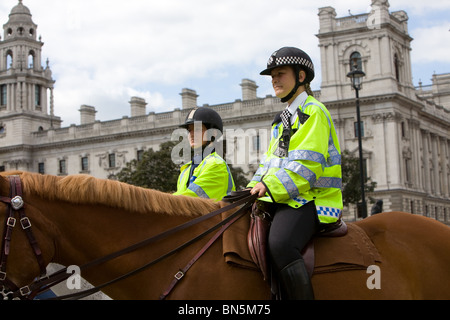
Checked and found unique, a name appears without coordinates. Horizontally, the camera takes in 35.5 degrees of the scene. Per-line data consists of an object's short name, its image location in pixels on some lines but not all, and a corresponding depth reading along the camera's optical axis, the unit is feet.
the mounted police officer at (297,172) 14.32
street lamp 79.61
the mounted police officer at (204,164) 20.29
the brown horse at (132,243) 13.96
